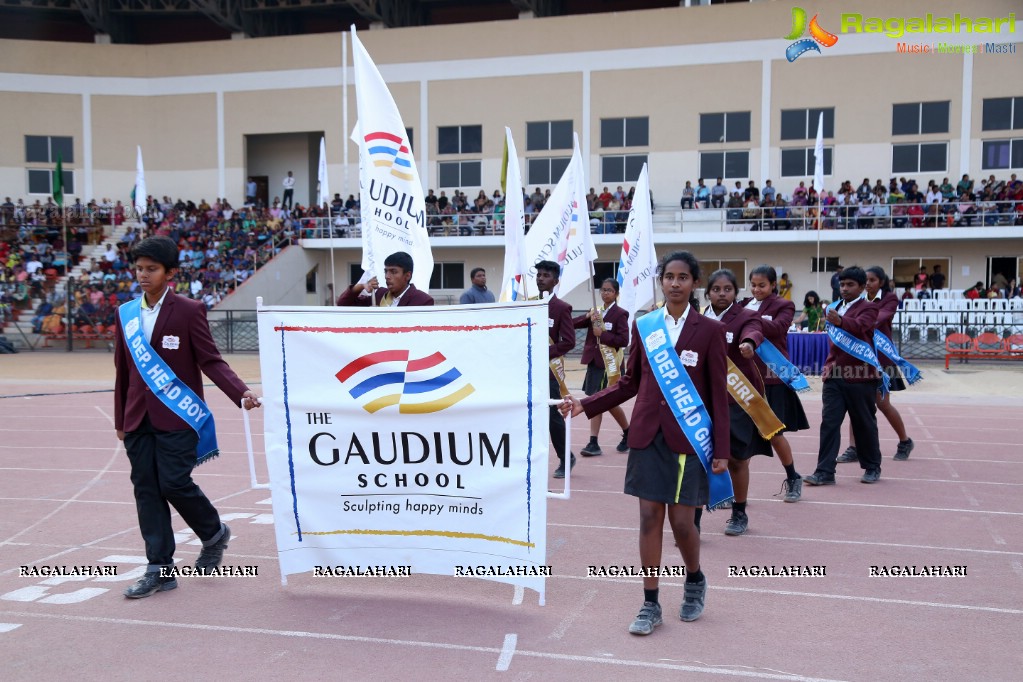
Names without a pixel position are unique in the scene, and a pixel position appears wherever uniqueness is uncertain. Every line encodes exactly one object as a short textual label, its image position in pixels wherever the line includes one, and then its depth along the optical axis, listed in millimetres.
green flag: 29219
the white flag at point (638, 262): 12977
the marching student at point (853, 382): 8453
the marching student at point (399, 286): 6953
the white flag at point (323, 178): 25822
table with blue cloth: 18812
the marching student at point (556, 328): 8539
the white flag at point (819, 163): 19611
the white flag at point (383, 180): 7277
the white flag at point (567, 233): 11727
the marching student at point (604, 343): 9875
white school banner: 4926
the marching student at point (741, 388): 6578
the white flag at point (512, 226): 8594
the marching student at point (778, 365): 7582
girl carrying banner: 4703
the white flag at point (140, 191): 27634
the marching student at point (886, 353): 9133
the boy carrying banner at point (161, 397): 5316
